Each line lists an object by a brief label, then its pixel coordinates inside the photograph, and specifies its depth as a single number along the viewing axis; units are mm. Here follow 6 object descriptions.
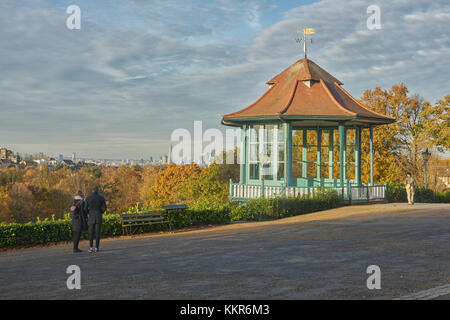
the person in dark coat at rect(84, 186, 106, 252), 12766
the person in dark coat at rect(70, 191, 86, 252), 12625
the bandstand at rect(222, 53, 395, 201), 23781
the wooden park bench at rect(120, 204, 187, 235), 17016
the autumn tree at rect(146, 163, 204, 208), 63719
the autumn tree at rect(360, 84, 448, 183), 45156
